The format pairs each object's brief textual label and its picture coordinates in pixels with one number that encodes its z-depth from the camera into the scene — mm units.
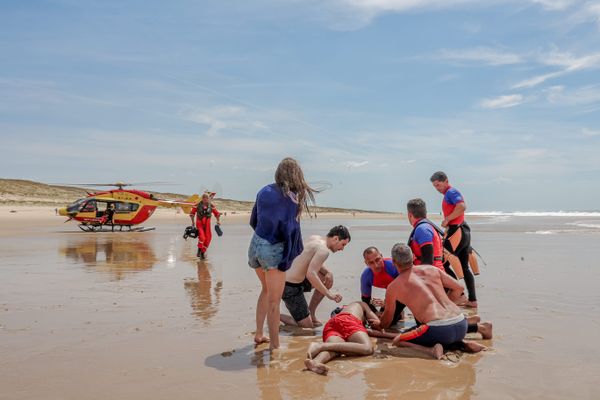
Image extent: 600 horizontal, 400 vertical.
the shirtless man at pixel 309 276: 6066
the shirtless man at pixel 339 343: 4680
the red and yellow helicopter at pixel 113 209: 27812
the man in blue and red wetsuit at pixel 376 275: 6227
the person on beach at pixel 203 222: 13688
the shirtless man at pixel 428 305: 5031
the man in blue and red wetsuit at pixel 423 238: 6238
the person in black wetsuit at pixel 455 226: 7777
